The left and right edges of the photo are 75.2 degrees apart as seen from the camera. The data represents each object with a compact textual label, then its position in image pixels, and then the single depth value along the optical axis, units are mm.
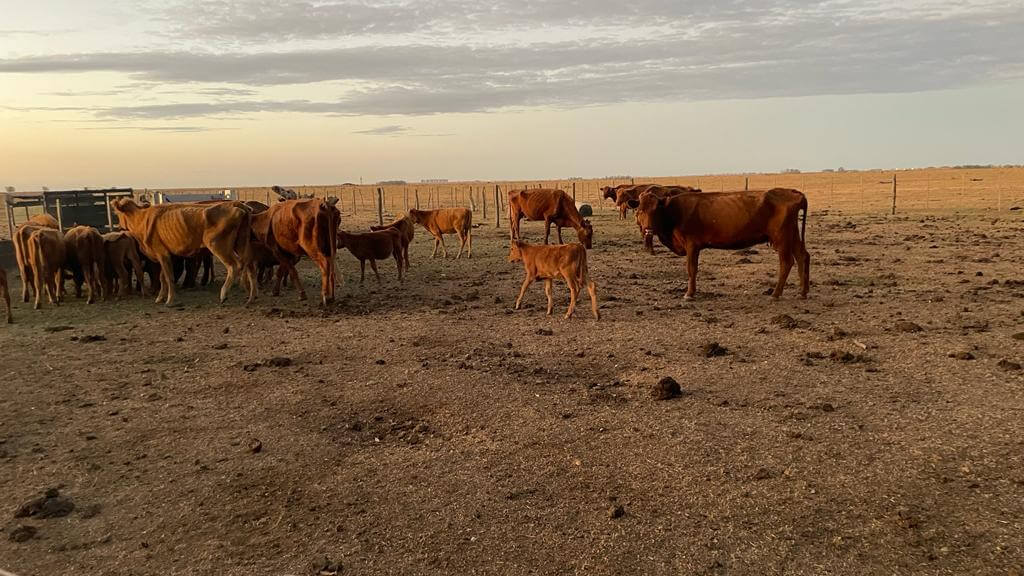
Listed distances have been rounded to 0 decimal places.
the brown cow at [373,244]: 13461
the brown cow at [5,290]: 10247
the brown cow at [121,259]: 12320
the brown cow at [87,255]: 12000
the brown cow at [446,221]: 17984
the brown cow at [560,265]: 9883
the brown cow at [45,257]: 11477
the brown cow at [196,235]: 11922
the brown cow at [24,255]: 11945
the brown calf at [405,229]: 15034
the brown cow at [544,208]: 19328
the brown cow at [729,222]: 11281
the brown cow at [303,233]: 11758
